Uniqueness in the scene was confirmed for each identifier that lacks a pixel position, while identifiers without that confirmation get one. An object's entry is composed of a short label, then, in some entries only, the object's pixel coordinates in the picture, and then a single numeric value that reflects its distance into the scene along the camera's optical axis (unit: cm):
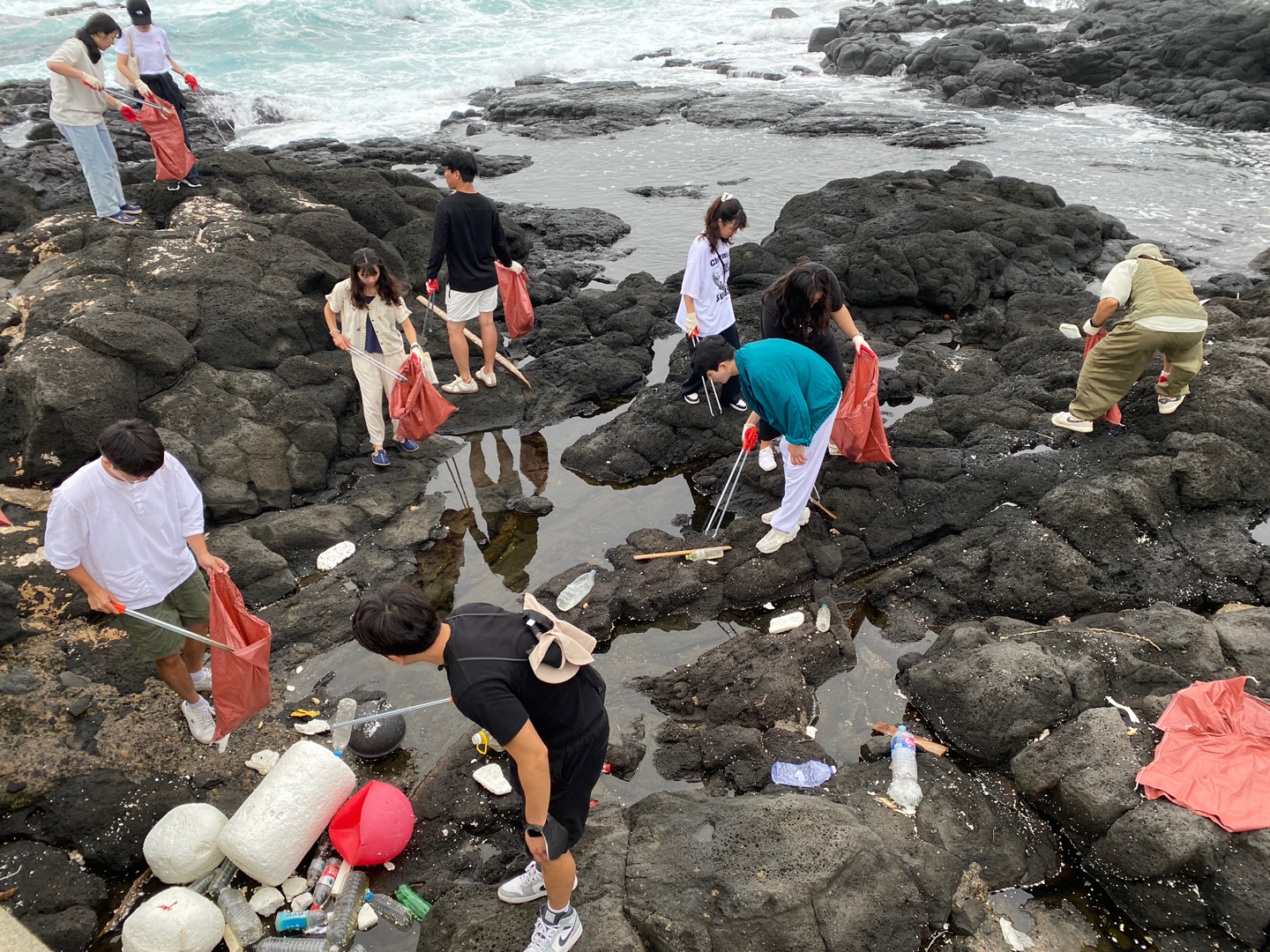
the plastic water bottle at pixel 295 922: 394
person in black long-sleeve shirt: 748
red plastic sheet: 384
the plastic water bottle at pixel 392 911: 402
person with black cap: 987
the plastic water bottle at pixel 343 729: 495
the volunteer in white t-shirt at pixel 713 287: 689
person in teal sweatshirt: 538
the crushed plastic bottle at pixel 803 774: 463
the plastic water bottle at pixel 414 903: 402
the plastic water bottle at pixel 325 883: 408
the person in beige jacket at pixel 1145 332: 621
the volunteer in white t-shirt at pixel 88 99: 827
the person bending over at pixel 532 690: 285
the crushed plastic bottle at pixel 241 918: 390
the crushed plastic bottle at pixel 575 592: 594
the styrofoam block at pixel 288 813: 400
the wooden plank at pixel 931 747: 473
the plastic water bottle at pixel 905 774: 436
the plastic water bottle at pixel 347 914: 390
